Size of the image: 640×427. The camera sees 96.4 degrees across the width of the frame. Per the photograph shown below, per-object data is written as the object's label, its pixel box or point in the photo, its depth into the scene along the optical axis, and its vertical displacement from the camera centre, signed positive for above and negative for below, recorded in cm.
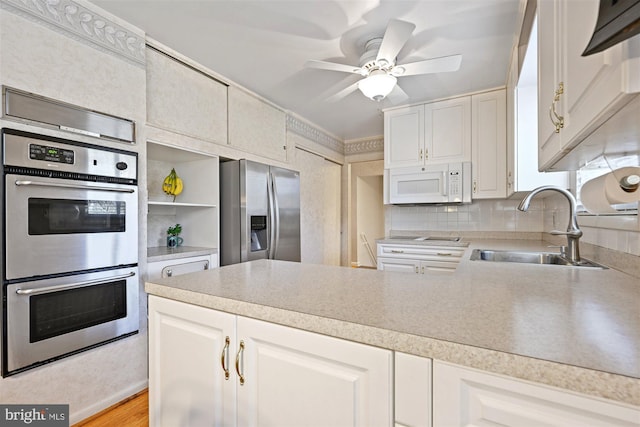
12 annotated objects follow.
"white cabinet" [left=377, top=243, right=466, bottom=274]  277 -46
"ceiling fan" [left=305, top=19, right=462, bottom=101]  180 +101
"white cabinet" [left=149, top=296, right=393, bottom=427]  65 -44
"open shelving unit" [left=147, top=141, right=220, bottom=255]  257 +13
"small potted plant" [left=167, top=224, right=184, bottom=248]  264 -22
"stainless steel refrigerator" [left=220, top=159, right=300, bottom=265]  266 +1
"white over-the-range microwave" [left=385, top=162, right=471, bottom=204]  304 +33
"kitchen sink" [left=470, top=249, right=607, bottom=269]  186 -30
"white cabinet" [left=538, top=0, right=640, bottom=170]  57 +35
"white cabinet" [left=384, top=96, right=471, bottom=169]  306 +90
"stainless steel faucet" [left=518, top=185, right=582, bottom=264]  151 -8
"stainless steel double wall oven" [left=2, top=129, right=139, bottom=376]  139 -19
